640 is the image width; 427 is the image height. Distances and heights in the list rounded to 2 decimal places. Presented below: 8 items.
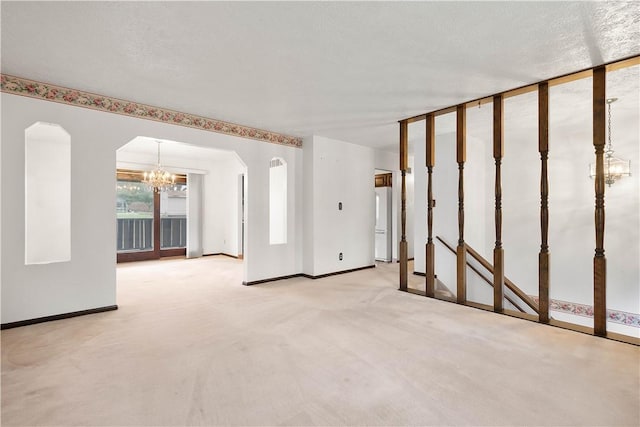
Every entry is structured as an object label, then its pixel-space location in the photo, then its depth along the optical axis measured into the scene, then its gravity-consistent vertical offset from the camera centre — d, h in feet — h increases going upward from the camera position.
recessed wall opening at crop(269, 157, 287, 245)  20.81 +0.79
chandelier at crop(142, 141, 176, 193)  22.48 +2.52
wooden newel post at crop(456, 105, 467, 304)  13.12 +0.38
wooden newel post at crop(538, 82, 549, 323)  10.70 +0.40
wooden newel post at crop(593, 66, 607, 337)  9.62 +0.39
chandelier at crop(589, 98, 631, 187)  14.14 +1.96
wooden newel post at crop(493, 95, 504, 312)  11.92 -0.01
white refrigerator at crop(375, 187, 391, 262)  25.03 -0.97
